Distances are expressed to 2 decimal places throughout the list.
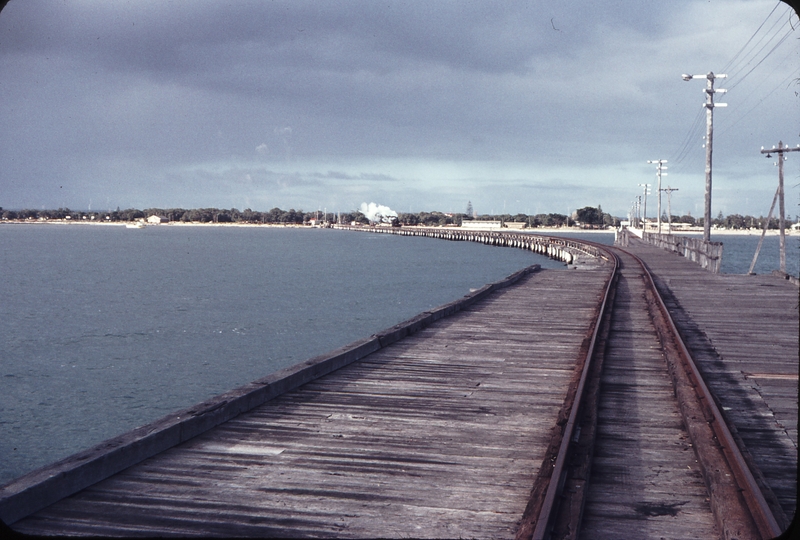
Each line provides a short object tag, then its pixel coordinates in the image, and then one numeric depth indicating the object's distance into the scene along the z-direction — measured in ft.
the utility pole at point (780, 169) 105.69
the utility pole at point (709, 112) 119.85
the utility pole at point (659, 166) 261.20
